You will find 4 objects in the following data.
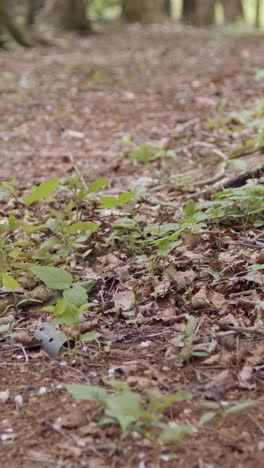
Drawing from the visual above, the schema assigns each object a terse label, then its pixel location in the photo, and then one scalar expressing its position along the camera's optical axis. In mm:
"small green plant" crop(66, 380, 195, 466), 1951
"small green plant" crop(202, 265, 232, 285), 3105
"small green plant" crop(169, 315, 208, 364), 2492
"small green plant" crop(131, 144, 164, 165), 5230
